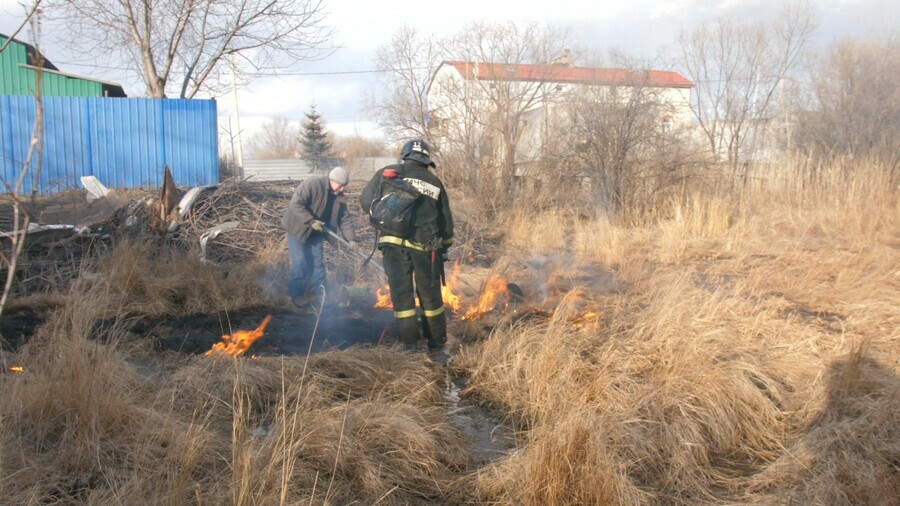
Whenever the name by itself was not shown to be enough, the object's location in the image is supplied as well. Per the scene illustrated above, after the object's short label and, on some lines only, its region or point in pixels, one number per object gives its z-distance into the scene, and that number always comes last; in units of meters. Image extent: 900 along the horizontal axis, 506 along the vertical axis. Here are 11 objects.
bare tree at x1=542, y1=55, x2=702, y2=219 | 12.51
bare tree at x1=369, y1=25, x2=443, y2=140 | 16.25
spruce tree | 41.74
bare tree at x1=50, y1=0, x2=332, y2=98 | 14.30
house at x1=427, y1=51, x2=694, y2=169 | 13.57
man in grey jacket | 7.30
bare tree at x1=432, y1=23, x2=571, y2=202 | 14.31
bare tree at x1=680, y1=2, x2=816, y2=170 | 15.67
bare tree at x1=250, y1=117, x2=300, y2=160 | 49.94
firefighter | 5.36
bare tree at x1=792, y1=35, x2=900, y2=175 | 12.81
